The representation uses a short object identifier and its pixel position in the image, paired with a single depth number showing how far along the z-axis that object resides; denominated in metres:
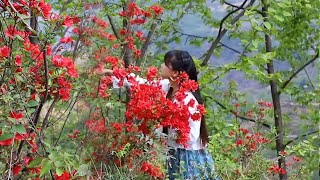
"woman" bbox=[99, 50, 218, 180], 2.84
